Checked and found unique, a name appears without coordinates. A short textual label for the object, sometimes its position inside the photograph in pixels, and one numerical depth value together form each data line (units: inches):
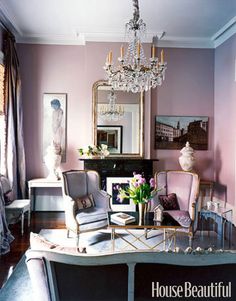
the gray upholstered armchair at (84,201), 159.3
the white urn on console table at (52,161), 223.1
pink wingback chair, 159.0
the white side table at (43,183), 217.9
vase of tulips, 144.3
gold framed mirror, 230.7
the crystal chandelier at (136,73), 146.0
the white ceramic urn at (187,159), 221.6
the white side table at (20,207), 181.6
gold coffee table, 136.9
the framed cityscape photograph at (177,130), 240.5
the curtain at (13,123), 206.7
